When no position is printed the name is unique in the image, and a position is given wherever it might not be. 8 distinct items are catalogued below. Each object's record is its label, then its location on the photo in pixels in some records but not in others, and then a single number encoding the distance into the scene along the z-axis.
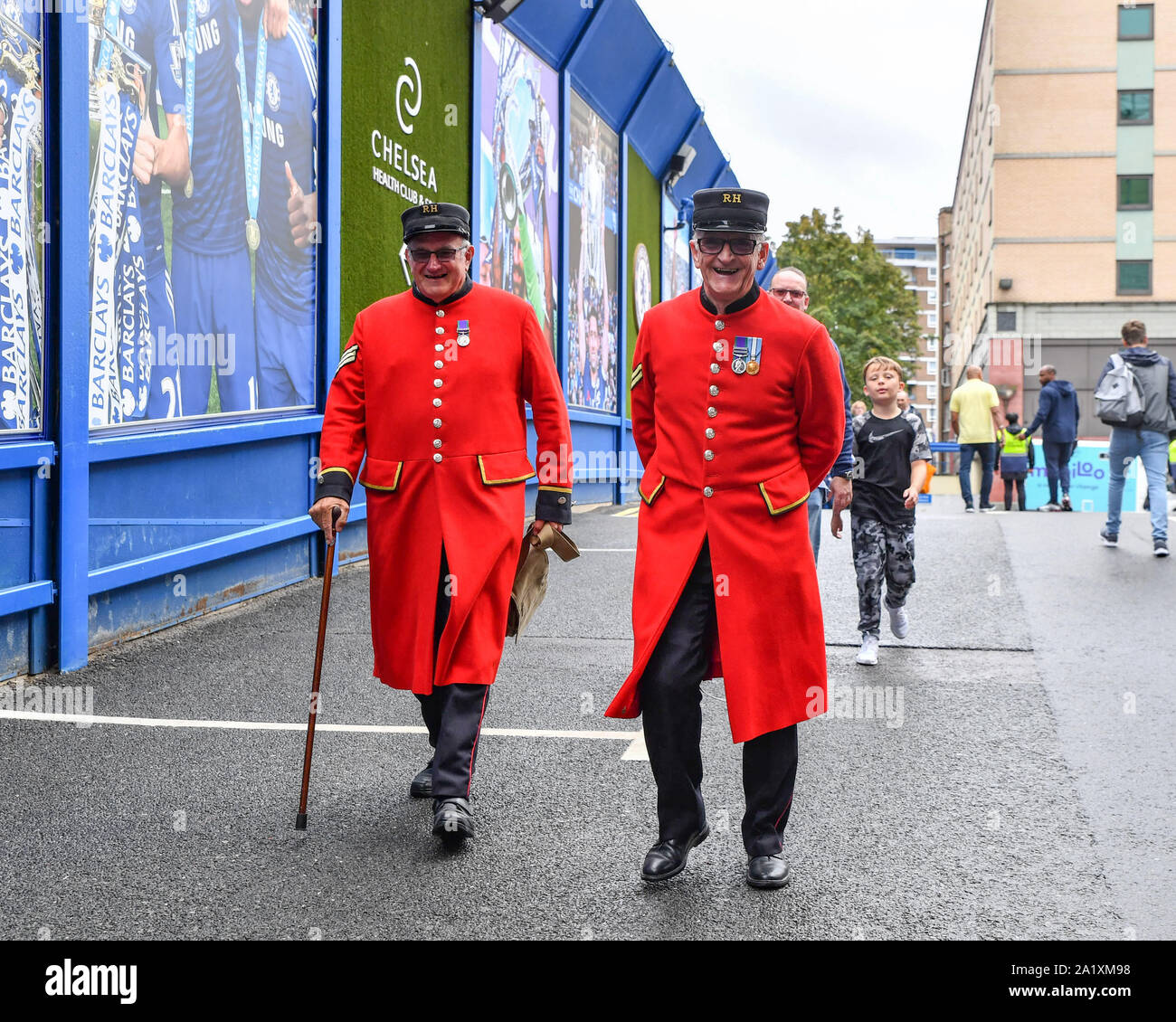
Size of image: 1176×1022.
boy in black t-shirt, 7.17
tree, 52.00
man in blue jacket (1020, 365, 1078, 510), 17.61
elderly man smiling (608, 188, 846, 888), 3.73
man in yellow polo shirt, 17.39
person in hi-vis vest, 19.77
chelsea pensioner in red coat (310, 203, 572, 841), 4.23
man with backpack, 11.68
